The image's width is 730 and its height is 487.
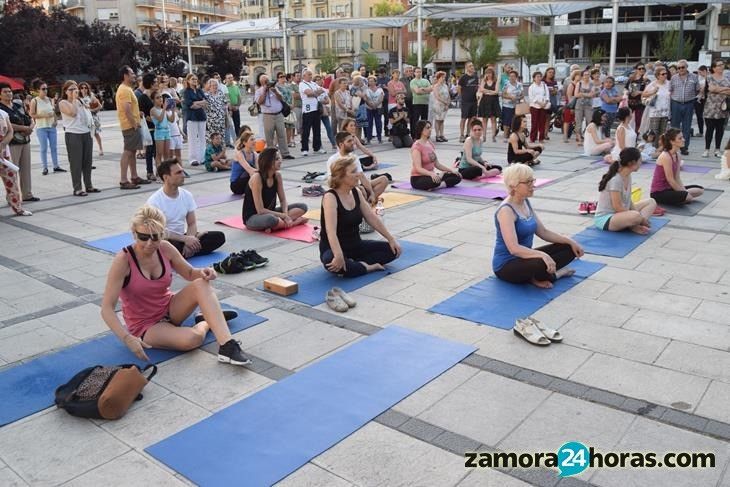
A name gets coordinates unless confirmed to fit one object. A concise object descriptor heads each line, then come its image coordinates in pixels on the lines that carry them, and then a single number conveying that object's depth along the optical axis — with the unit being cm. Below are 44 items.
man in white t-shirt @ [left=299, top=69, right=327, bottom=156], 1448
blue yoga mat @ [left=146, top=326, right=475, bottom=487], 327
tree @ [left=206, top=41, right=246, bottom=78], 4708
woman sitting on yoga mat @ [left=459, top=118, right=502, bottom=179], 1094
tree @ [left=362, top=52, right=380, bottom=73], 6844
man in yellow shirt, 1067
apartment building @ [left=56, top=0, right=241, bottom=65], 7100
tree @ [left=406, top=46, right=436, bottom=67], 6556
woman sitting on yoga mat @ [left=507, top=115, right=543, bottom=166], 1187
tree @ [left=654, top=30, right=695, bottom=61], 5422
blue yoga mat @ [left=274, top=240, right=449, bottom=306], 571
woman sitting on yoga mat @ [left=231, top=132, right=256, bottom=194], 945
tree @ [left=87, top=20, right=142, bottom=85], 4131
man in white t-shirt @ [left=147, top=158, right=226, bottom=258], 642
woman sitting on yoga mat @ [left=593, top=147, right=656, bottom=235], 701
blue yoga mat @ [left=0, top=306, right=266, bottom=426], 392
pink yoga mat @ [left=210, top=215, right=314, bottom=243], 765
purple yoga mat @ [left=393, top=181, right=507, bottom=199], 979
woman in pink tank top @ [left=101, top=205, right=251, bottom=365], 423
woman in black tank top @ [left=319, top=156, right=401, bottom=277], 590
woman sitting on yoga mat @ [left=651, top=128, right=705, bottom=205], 822
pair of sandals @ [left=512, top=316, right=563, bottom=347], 457
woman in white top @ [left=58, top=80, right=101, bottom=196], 1033
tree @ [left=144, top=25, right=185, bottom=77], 4303
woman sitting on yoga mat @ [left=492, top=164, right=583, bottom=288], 549
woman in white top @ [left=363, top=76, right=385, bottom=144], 1602
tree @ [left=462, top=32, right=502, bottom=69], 6469
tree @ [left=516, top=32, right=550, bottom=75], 6078
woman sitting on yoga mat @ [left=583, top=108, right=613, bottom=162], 1330
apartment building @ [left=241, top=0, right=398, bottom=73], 7450
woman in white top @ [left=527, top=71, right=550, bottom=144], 1513
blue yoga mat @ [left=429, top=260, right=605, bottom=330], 510
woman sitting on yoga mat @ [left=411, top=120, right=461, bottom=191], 1014
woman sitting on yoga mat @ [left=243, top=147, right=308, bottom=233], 759
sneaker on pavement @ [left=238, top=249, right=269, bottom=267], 652
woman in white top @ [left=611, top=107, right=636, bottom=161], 1121
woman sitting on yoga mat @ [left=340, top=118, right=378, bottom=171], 1130
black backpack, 371
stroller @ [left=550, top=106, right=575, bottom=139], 1733
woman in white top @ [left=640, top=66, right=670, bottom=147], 1321
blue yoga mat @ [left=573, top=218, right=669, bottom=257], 678
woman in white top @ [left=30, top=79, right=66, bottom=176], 1234
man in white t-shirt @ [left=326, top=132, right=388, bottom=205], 810
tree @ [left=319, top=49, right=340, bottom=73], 7068
